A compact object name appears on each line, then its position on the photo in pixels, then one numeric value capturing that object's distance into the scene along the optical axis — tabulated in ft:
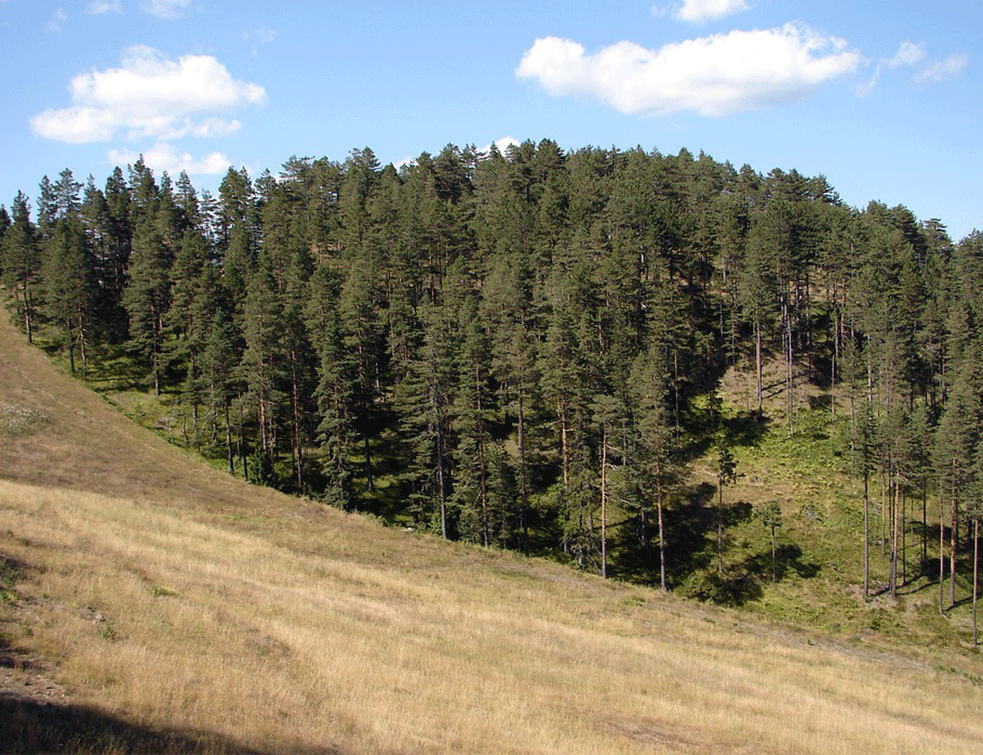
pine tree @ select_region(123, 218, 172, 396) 242.58
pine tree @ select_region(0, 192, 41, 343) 268.00
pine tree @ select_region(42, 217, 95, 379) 241.96
